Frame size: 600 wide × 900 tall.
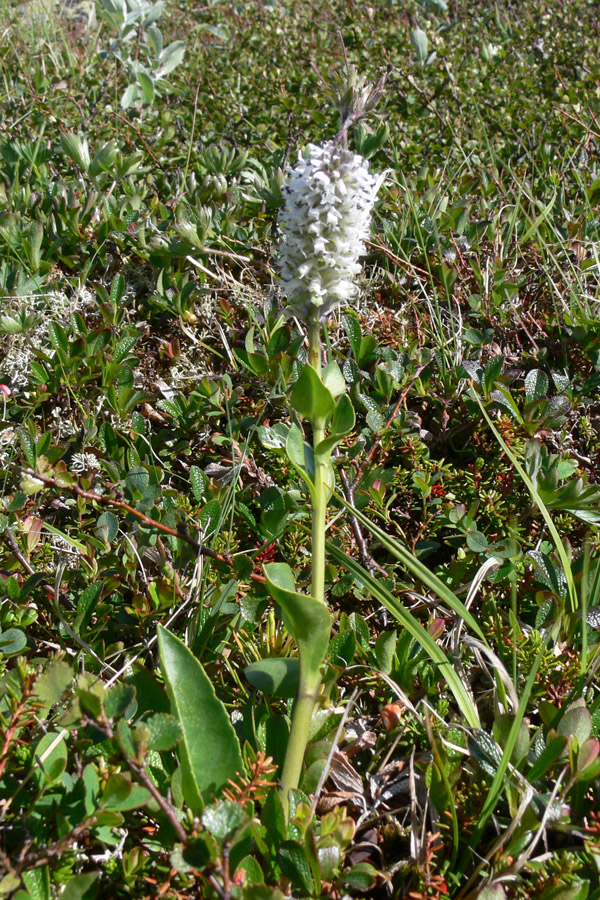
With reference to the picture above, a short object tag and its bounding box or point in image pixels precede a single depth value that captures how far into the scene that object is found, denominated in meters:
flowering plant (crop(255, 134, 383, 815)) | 0.31
